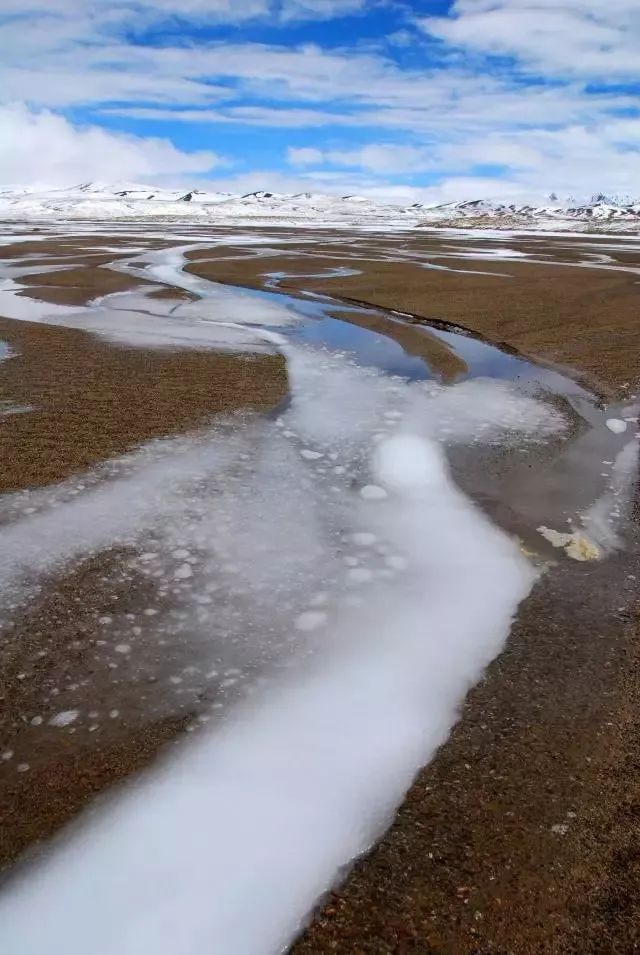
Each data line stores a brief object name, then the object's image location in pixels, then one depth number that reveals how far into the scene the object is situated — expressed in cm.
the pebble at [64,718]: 396
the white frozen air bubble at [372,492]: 698
